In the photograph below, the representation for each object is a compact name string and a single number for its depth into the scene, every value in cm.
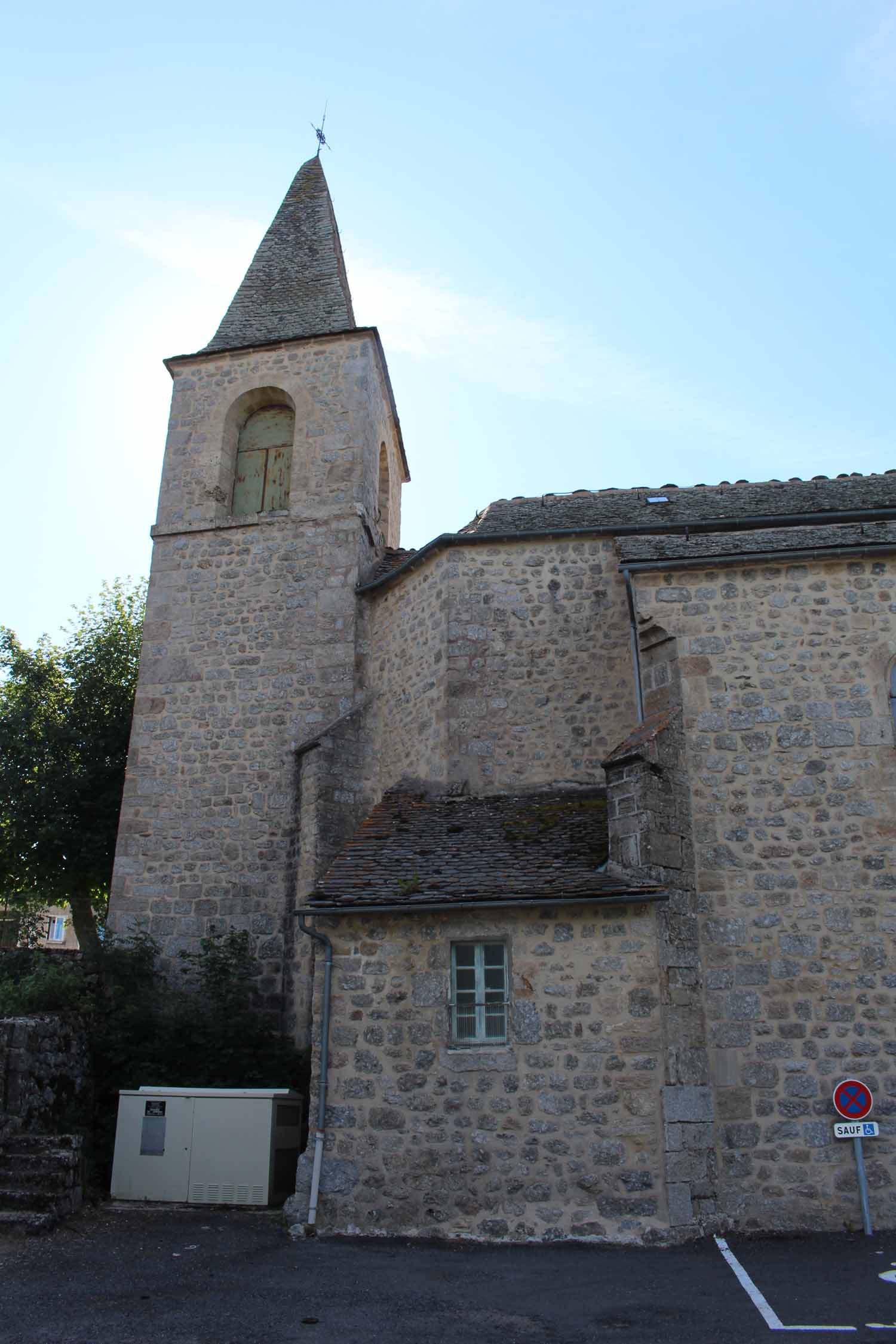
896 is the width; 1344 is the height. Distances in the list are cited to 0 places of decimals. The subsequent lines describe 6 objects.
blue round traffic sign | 812
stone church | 816
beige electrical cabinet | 944
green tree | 1585
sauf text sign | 806
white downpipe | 825
